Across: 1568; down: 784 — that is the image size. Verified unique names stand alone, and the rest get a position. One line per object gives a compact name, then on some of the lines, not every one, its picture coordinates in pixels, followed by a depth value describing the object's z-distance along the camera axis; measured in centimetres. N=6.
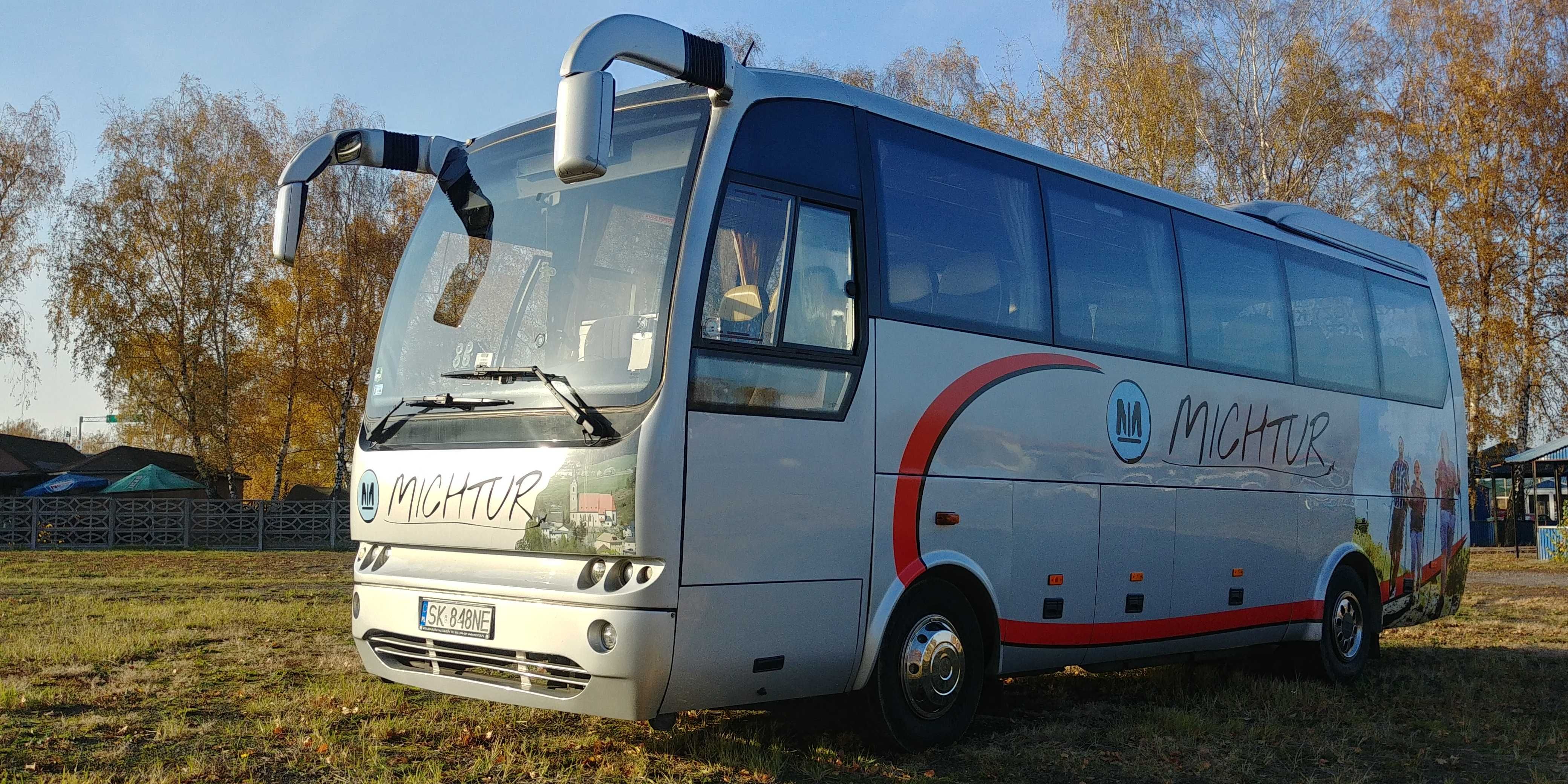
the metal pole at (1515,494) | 3750
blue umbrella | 4028
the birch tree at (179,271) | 3897
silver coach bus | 575
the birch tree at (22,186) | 3819
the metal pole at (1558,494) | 3462
